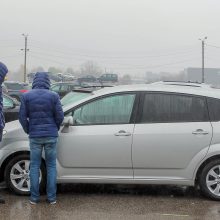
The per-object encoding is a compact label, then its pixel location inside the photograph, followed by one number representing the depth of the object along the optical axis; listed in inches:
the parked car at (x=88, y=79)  1780.9
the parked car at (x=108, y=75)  2038.0
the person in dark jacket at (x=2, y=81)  245.3
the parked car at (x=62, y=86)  1090.1
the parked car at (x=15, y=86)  1184.5
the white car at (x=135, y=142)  252.7
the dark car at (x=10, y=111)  379.7
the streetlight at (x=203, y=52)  2645.2
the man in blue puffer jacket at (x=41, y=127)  244.2
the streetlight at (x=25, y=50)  2902.8
